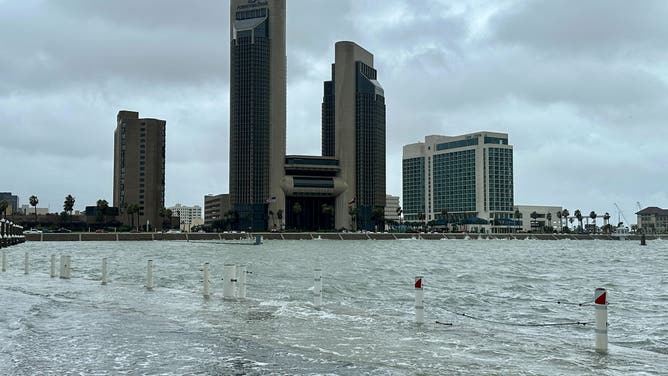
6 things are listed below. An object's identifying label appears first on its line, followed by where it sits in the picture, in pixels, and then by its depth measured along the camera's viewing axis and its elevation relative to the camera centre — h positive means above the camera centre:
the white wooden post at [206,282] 29.55 -2.71
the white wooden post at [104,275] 36.41 -2.92
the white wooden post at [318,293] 25.71 -2.81
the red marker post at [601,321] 15.88 -2.45
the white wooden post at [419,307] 21.06 -2.77
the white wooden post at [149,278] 33.70 -2.91
